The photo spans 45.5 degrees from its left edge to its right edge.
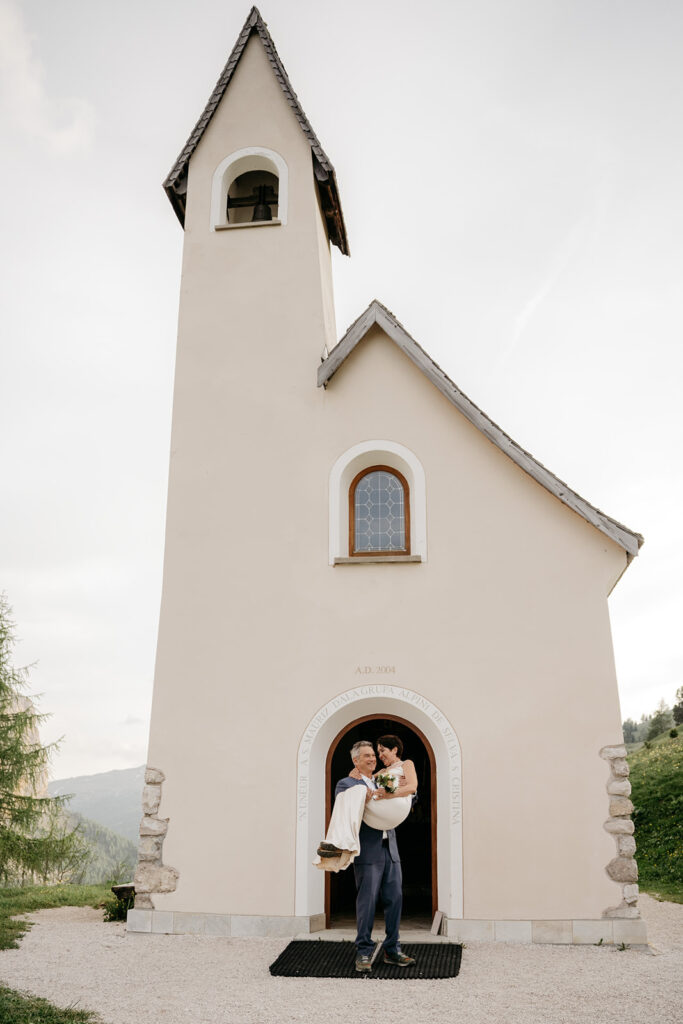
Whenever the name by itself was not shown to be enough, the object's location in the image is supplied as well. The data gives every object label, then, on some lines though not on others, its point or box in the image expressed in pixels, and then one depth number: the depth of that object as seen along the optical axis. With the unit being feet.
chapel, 28.89
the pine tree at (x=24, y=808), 48.19
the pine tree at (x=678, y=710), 101.79
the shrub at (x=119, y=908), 33.01
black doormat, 23.26
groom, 23.32
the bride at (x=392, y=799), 23.11
